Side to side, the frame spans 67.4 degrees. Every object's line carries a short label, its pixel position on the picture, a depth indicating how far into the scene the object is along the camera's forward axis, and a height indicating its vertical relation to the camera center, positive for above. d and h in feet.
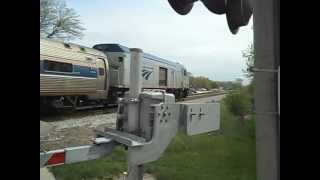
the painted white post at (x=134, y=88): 4.29 +0.02
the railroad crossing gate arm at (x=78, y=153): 3.49 -1.01
